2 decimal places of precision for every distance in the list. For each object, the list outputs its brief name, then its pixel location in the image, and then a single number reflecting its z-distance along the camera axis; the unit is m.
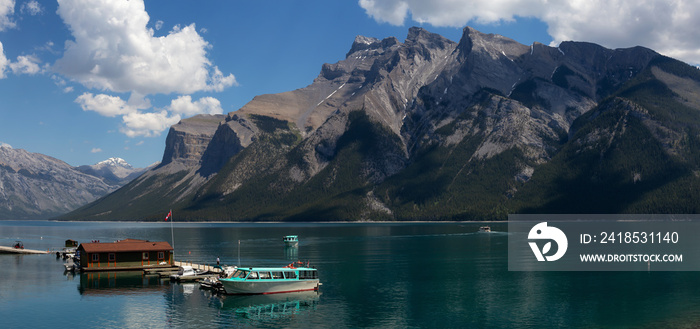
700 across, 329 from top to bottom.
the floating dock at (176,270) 108.47
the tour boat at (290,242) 198.12
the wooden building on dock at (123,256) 124.28
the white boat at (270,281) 93.12
